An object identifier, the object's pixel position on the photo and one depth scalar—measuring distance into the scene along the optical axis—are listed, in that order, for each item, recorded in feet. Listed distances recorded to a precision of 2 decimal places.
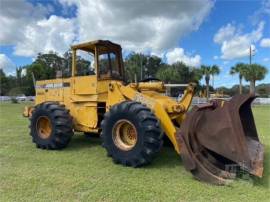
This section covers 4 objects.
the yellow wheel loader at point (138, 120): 10.32
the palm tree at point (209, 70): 115.46
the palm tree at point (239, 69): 108.84
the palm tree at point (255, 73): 105.76
